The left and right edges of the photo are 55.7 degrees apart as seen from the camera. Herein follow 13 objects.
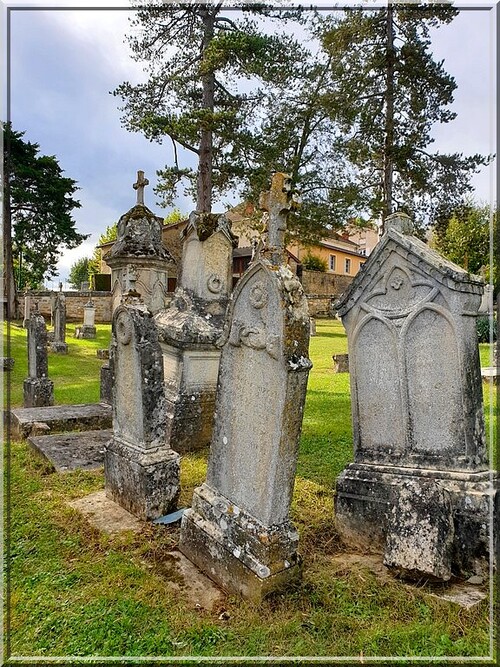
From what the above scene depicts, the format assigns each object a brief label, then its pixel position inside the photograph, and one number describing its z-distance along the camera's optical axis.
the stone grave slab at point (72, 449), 5.62
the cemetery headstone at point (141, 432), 4.30
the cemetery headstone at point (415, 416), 3.43
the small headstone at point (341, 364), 13.73
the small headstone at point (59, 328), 16.69
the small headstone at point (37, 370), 8.71
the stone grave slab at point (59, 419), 7.10
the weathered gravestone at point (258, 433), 3.09
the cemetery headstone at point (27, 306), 21.67
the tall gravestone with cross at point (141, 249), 8.36
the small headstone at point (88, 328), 21.41
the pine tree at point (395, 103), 15.53
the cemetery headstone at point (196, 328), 6.57
